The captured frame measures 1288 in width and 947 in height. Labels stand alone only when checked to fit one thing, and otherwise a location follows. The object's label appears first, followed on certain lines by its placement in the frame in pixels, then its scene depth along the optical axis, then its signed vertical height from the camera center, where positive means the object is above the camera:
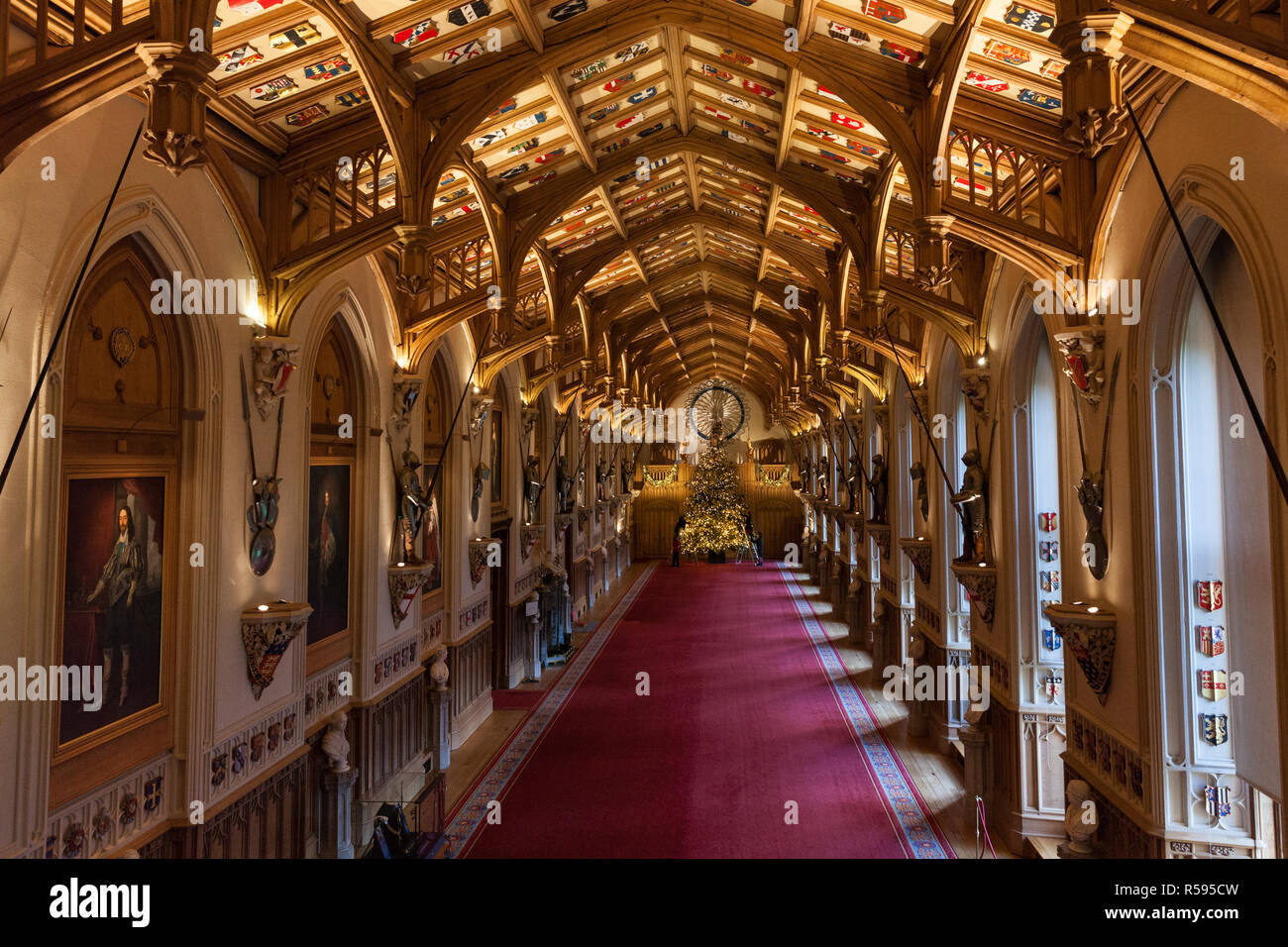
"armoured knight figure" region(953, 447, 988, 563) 8.08 -0.09
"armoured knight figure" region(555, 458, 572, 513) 15.87 +0.42
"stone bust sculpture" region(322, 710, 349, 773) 7.08 -2.11
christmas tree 28.14 -0.25
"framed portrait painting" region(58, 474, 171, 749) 4.39 -0.47
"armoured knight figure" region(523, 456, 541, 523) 13.86 +0.30
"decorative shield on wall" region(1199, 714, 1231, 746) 4.79 -1.40
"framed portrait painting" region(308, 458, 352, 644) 7.38 -0.36
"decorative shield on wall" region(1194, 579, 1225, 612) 4.75 -0.59
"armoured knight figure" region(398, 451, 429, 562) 8.59 +0.06
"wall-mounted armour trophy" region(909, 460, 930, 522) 10.45 +0.29
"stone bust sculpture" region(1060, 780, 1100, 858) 5.64 -2.31
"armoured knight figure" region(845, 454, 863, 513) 15.12 +0.42
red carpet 7.68 -3.16
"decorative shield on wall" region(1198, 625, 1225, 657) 4.78 -0.86
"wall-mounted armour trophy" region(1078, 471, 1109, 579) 5.67 -0.11
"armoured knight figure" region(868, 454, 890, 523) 13.23 +0.22
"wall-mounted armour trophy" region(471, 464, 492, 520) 11.24 +0.27
